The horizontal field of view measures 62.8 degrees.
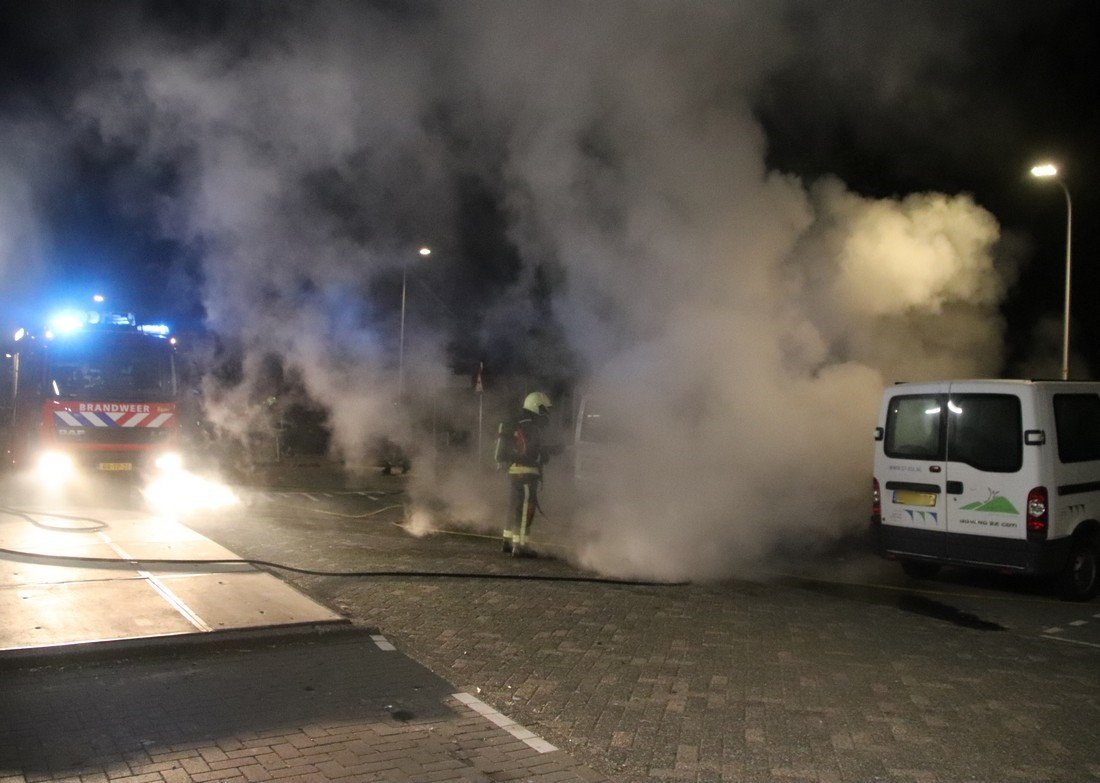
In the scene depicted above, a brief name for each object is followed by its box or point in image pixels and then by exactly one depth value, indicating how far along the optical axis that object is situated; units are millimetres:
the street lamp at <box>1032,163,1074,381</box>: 14430
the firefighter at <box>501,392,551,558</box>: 9719
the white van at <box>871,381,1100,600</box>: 8078
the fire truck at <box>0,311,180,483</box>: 13180
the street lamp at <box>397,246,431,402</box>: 16422
